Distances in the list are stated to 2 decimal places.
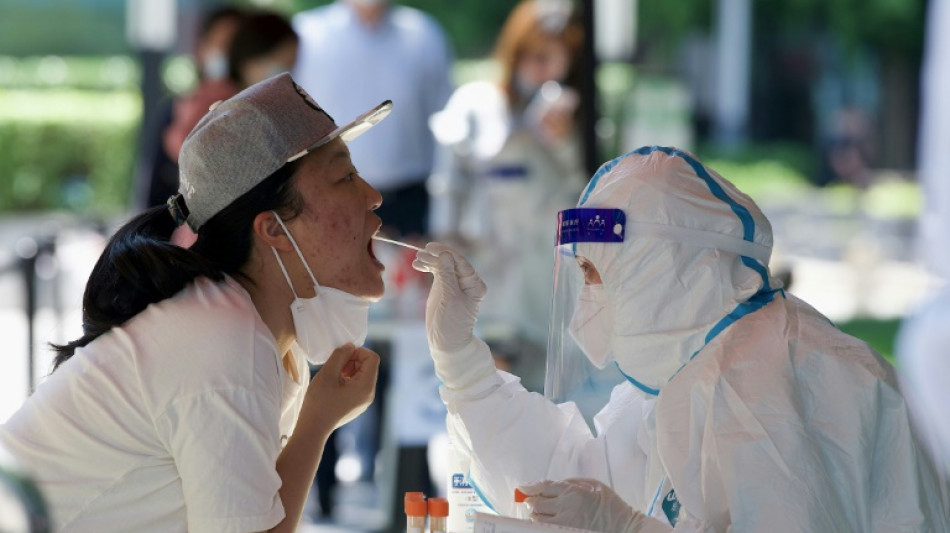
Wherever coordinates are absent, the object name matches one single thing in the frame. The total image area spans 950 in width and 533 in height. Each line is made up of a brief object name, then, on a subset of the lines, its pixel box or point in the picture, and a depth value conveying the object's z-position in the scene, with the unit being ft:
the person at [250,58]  30.91
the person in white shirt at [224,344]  13.01
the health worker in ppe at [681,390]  12.48
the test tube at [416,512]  13.23
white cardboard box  11.95
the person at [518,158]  35.19
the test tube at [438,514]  13.23
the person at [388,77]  36.96
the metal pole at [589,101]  35.27
